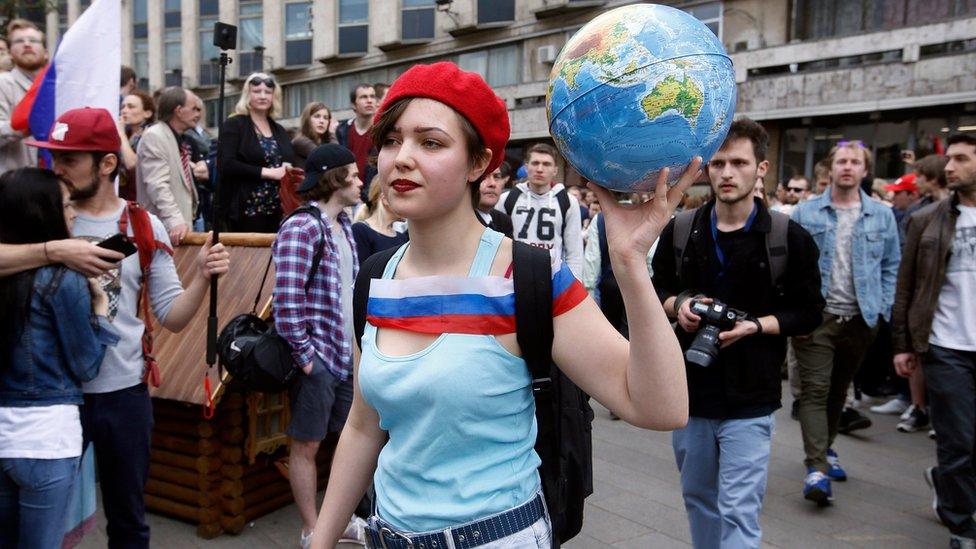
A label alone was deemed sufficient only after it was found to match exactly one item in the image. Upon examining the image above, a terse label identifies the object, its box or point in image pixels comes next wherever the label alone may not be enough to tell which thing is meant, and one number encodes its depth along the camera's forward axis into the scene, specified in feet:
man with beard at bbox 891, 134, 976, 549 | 14.40
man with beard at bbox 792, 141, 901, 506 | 17.61
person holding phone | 8.51
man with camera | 11.06
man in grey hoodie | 23.85
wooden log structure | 14.37
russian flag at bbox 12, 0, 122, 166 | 13.61
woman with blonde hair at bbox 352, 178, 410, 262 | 15.96
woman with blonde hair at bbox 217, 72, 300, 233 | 19.75
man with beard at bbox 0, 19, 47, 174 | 16.39
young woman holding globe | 5.59
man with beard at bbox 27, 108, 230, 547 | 10.16
